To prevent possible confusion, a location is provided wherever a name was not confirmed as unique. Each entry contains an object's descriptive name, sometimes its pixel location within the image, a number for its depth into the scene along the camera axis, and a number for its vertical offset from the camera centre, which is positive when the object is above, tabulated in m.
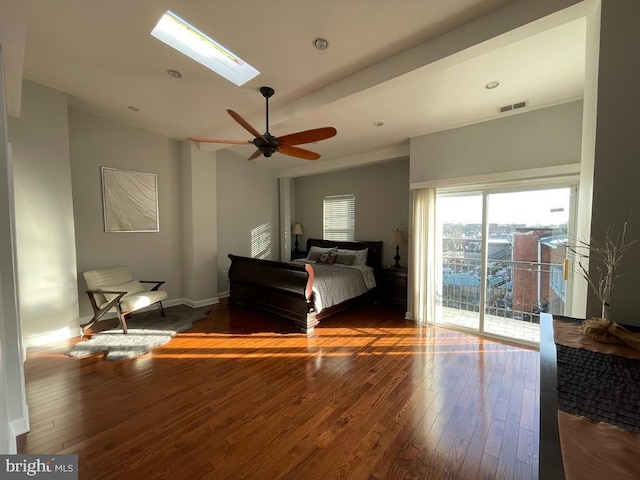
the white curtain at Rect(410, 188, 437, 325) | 3.88 -0.40
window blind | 5.80 +0.22
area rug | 2.94 -1.37
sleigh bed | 3.75 -0.89
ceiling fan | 2.54 +0.89
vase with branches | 1.34 -0.27
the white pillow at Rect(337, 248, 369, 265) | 5.14 -0.56
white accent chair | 3.44 -0.90
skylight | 2.28 +1.68
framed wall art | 4.03 +0.42
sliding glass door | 3.11 -0.41
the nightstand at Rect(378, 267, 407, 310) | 4.60 -1.04
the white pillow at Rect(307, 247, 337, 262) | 5.67 -0.52
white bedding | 3.85 -0.89
